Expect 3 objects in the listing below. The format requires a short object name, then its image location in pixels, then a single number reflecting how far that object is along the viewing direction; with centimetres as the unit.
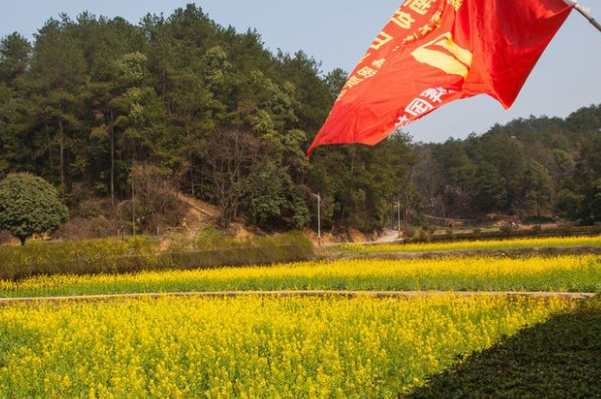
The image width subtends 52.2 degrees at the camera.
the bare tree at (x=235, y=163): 4794
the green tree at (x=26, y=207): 3788
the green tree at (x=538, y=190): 8075
